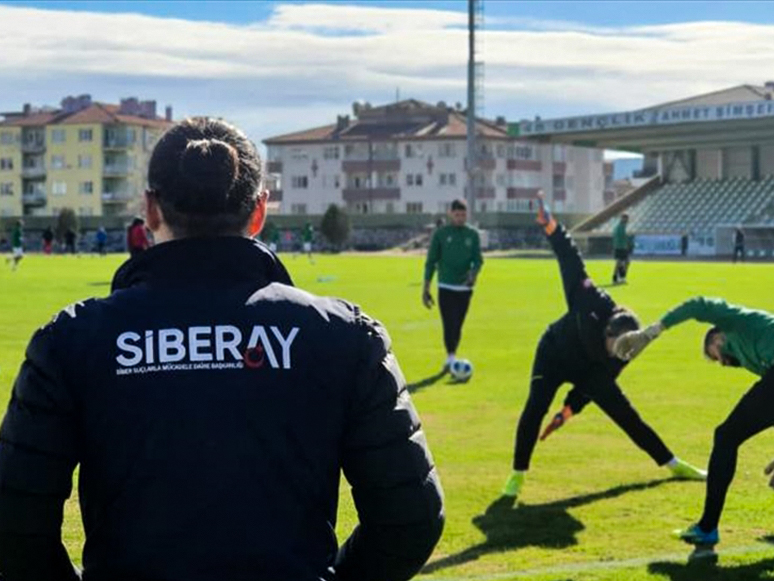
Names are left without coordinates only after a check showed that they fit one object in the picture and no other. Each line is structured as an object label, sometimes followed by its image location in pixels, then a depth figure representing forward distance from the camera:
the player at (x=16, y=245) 44.13
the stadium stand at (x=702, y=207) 69.12
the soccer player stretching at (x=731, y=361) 6.97
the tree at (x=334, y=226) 78.56
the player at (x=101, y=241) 66.10
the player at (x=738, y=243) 53.62
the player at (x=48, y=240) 66.75
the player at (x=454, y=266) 15.09
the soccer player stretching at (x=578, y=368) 8.52
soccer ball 14.56
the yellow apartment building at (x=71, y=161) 123.19
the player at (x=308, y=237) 53.78
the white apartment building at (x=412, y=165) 111.00
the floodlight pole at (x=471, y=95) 61.50
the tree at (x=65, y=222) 88.44
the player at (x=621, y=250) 33.81
